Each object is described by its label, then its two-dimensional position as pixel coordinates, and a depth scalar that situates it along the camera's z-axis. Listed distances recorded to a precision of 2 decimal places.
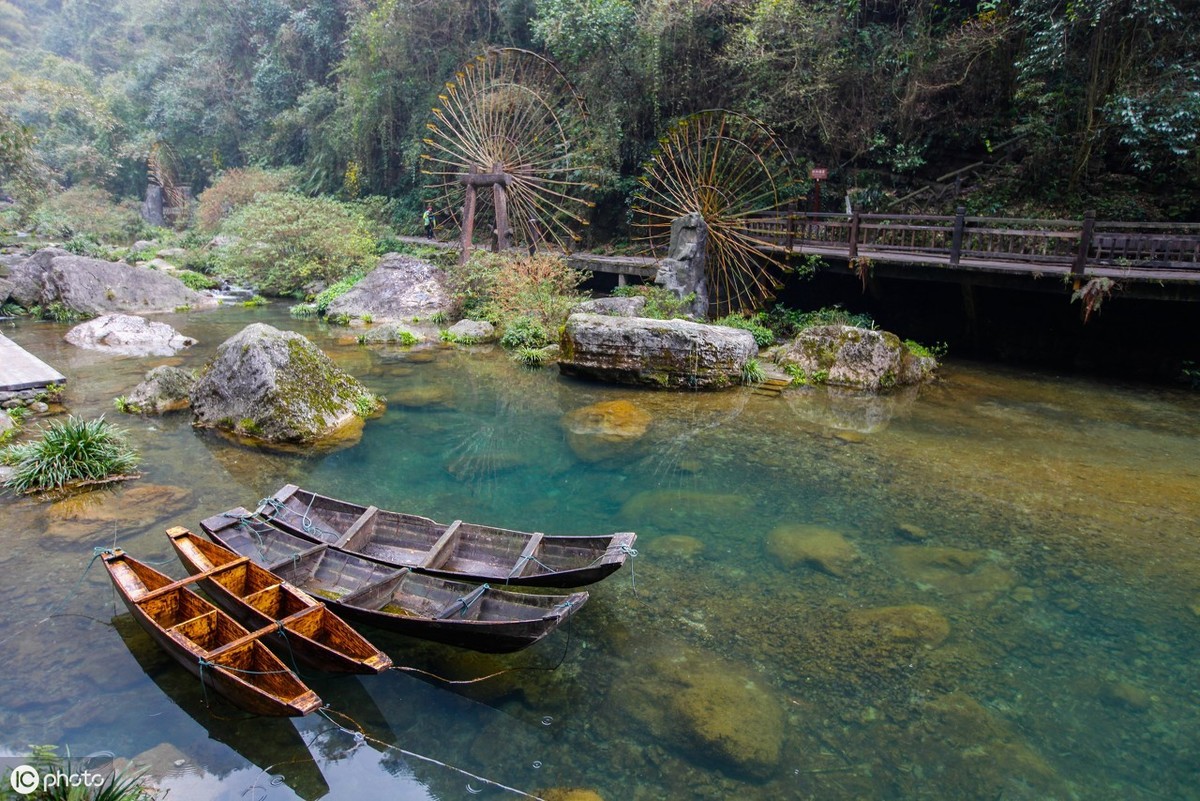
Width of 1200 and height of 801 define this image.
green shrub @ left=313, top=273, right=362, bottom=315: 18.25
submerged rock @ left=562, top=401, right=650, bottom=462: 8.97
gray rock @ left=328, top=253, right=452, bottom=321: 17.34
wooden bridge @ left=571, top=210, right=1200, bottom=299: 10.04
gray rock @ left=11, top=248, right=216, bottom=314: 17.17
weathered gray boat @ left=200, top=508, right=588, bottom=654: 4.31
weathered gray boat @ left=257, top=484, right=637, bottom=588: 5.14
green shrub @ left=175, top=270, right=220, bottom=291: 20.91
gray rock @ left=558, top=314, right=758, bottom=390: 11.44
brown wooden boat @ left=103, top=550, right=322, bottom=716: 3.76
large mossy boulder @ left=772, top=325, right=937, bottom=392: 11.59
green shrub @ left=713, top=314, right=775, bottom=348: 13.68
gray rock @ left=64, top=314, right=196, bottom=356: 14.03
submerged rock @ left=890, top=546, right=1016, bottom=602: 5.84
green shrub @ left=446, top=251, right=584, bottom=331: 14.88
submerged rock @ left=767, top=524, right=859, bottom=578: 6.25
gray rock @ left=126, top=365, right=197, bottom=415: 9.99
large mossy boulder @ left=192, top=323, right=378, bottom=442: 9.02
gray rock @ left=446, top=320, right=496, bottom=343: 15.28
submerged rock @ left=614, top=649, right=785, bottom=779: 4.11
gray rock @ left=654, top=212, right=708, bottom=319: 14.70
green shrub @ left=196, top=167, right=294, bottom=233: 28.19
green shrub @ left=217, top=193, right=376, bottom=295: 20.09
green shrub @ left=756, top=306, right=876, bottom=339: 13.73
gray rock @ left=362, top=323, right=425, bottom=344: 15.33
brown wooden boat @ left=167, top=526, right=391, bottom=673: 4.12
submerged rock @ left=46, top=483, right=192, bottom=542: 6.53
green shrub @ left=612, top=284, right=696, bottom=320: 13.74
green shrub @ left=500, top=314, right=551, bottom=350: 14.21
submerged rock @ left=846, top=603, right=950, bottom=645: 5.22
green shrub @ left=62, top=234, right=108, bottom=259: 24.48
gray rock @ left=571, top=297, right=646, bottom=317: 13.48
